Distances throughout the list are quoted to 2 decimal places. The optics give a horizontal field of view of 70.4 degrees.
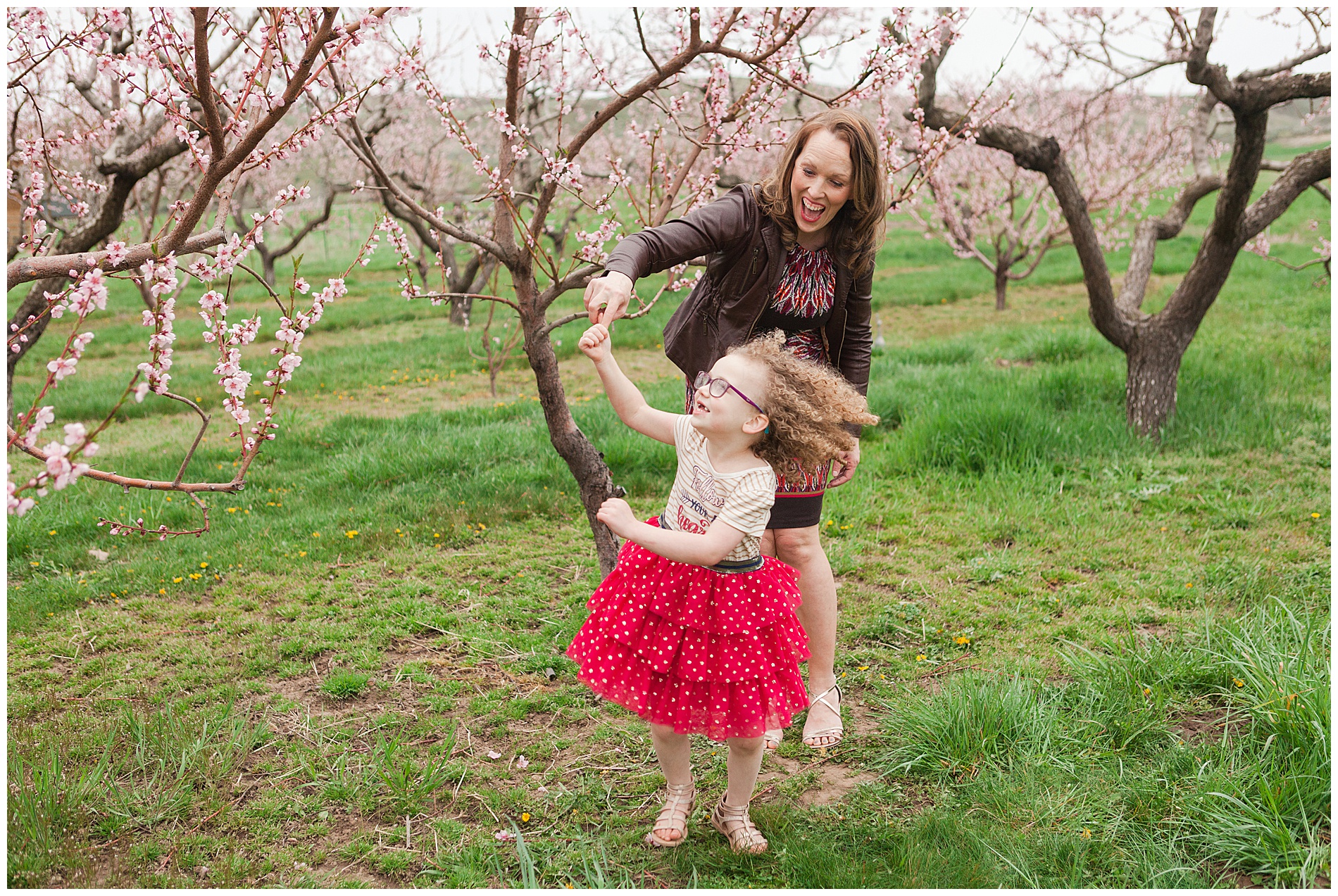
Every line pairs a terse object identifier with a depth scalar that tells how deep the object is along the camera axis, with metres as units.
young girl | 2.14
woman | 2.49
